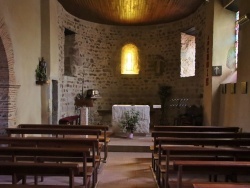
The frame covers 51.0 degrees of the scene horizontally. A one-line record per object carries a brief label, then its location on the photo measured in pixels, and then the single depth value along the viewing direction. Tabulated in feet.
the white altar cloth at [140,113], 27.73
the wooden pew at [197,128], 18.19
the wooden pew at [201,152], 10.87
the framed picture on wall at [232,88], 23.25
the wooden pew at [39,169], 8.20
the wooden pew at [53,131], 16.14
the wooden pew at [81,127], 18.54
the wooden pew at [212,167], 8.59
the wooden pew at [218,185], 7.08
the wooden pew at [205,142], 13.09
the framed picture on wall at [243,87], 20.66
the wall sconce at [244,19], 20.12
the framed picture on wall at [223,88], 25.55
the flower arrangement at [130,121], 26.43
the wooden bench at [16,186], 9.02
